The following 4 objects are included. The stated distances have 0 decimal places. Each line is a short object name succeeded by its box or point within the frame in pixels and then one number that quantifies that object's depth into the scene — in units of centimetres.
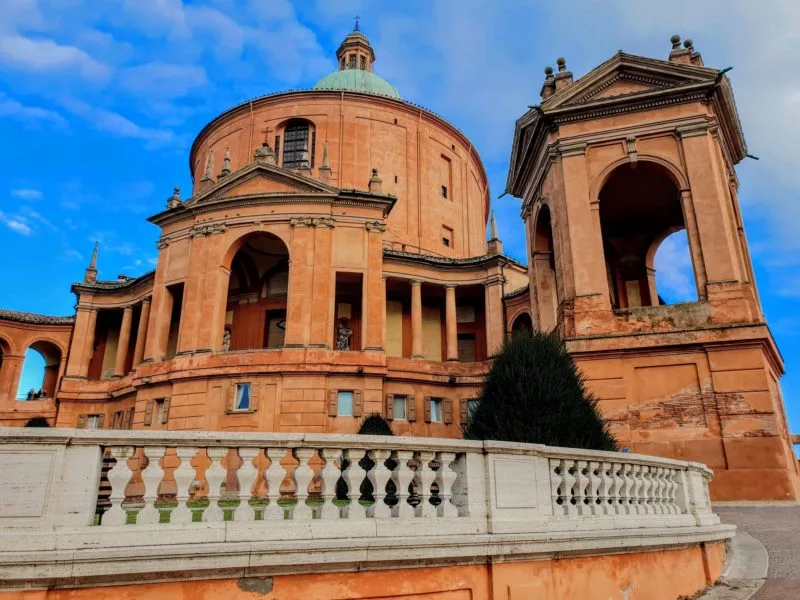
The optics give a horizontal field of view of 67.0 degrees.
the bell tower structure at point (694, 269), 1470
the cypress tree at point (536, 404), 832
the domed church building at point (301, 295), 2609
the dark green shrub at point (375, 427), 1992
